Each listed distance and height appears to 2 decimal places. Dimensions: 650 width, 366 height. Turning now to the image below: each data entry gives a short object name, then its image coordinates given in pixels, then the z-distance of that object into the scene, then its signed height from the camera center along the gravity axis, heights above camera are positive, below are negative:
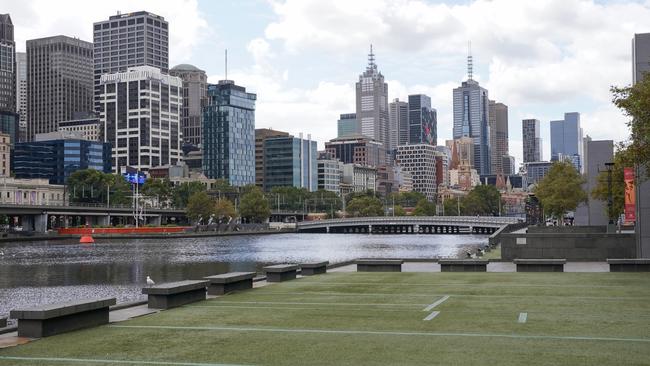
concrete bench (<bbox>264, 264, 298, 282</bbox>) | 33.16 -2.50
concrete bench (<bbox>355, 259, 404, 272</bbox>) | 38.56 -2.58
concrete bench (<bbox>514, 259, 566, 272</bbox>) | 36.69 -2.54
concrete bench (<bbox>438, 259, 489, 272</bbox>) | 37.84 -2.55
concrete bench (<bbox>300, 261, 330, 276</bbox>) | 37.22 -2.62
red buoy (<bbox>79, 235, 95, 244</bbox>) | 145.20 -4.45
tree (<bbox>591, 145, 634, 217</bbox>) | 68.94 +1.97
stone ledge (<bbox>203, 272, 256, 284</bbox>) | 27.47 -2.27
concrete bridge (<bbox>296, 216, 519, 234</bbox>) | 181.89 -1.86
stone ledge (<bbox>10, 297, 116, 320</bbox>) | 18.39 -2.28
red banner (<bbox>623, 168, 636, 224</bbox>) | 46.44 +0.93
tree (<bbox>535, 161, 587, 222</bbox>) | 105.69 +3.17
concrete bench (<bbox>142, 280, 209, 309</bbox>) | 23.78 -2.47
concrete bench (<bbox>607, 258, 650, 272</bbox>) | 35.59 -2.47
